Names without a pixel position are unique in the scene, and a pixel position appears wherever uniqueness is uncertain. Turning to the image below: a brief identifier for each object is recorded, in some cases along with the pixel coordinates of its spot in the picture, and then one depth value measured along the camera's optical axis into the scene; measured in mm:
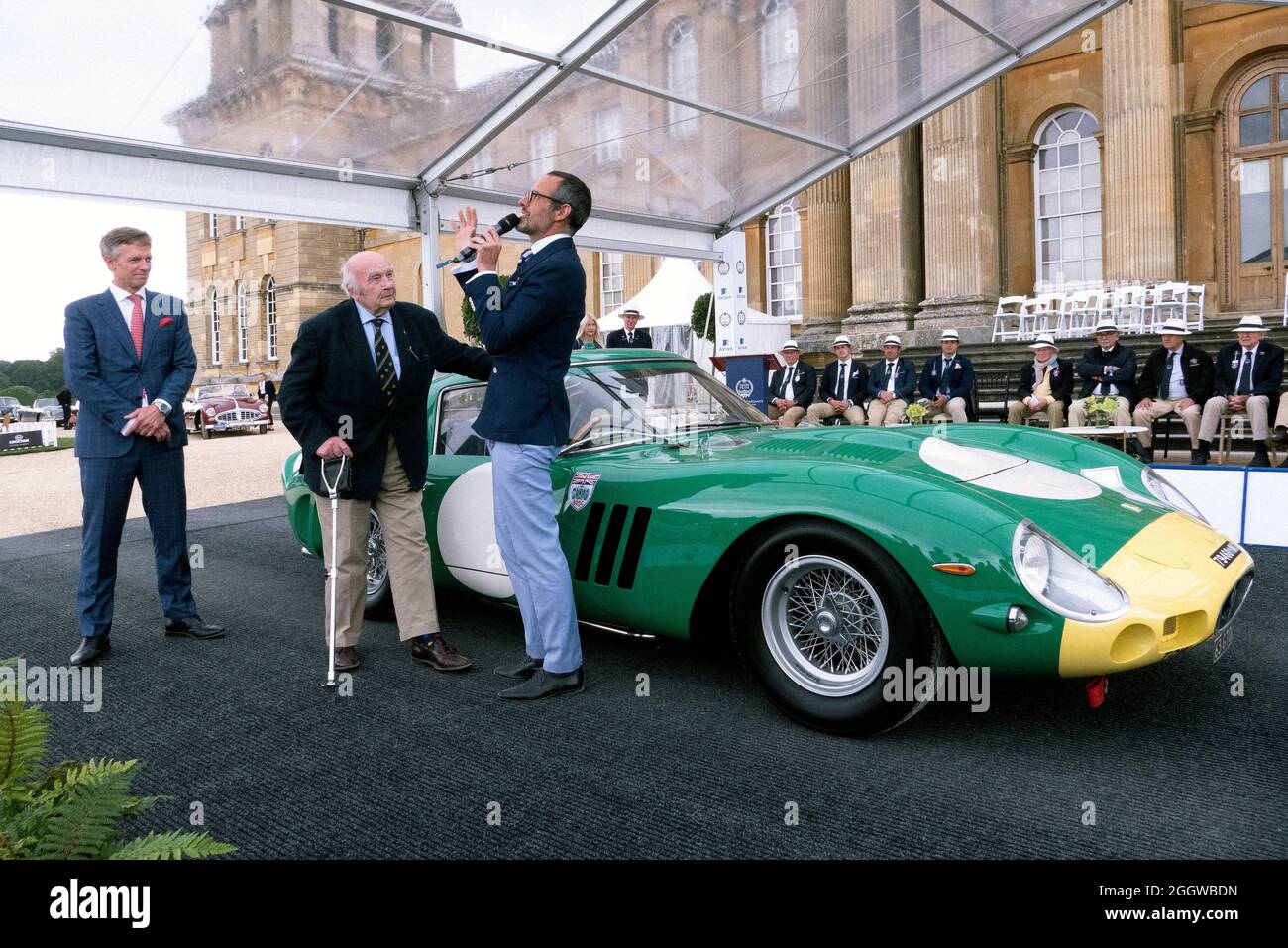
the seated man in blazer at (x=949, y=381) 11211
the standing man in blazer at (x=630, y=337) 11463
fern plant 1791
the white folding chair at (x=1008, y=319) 17062
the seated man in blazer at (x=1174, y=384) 10070
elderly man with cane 4250
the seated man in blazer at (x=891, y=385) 11516
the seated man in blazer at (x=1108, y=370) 10531
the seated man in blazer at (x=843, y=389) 11953
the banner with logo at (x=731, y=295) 10504
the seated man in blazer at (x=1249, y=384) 9633
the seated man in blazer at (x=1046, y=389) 11070
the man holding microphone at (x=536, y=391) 3859
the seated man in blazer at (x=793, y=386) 12141
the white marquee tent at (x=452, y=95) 5617
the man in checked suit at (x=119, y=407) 4680
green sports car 3053
